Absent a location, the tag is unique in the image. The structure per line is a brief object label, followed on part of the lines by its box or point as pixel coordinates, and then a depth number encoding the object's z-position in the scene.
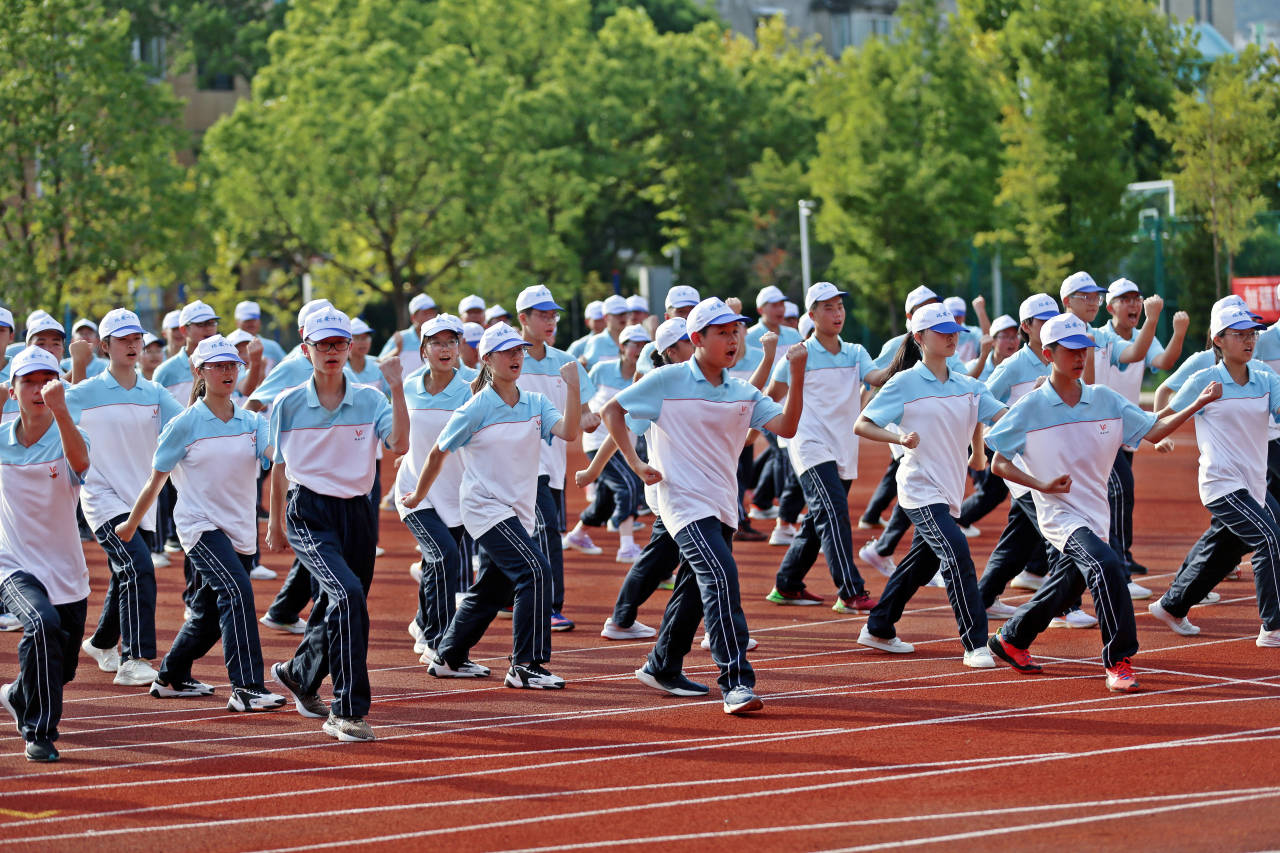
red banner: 28.36
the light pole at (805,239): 40.25
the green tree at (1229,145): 30.34
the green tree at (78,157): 29.19
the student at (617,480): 15.21
